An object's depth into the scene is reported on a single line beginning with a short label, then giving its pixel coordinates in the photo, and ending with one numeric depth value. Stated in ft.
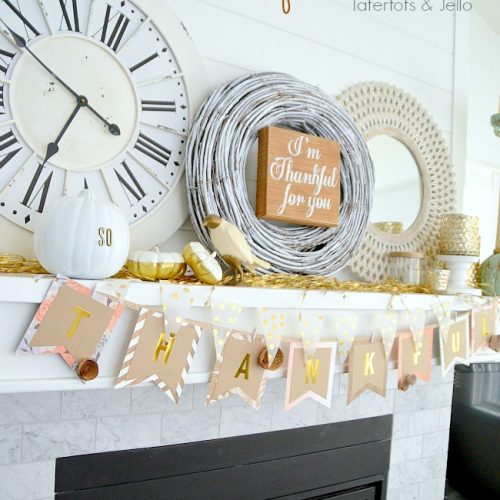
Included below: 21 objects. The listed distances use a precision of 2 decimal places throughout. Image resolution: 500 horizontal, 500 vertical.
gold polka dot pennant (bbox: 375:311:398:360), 3.76
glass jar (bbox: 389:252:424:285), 4.57
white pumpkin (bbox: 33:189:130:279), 2.58
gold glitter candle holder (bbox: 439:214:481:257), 4.76
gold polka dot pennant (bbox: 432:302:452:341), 4.10
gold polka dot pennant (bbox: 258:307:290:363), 3.18
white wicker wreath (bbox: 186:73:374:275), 3.57
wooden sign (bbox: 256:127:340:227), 3.79
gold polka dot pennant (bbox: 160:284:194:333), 2.83
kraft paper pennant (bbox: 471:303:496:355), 4.42
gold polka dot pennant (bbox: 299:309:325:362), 3.33
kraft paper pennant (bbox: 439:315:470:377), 4.19
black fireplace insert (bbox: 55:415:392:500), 3.35
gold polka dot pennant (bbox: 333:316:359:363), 3.53
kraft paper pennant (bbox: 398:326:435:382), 3.92
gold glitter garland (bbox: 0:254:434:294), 2.85
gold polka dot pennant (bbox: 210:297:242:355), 2.99
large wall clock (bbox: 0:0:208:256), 3.07
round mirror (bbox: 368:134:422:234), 4.81
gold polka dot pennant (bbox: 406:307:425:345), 3.93
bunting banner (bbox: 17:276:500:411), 2.57
